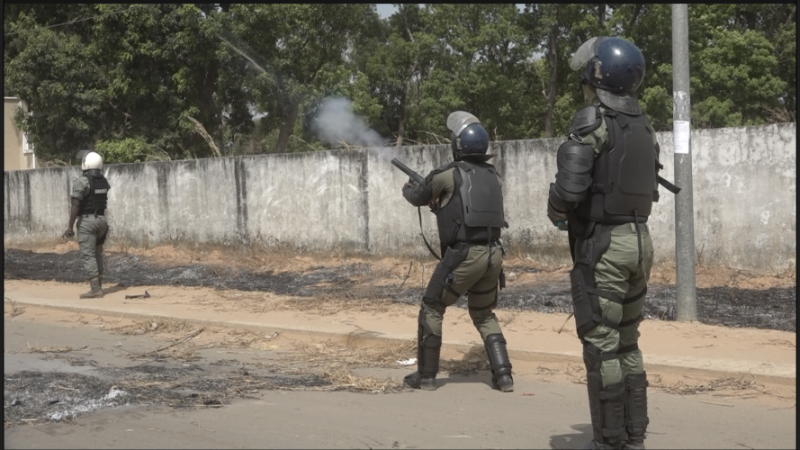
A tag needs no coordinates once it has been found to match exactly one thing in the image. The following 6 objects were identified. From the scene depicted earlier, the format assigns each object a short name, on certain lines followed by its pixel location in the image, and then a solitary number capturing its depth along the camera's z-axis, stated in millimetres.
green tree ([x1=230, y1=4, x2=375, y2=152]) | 20766
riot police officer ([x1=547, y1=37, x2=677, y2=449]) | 4598
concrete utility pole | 8555
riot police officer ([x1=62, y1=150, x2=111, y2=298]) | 11867
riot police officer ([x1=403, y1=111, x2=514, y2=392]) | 6430
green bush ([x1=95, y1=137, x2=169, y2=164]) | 21938
